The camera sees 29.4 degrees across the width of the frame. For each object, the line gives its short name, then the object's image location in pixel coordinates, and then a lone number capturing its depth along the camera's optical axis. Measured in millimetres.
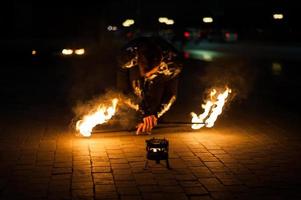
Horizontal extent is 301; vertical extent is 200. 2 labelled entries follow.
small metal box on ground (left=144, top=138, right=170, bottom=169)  7504
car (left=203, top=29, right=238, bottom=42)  55344
